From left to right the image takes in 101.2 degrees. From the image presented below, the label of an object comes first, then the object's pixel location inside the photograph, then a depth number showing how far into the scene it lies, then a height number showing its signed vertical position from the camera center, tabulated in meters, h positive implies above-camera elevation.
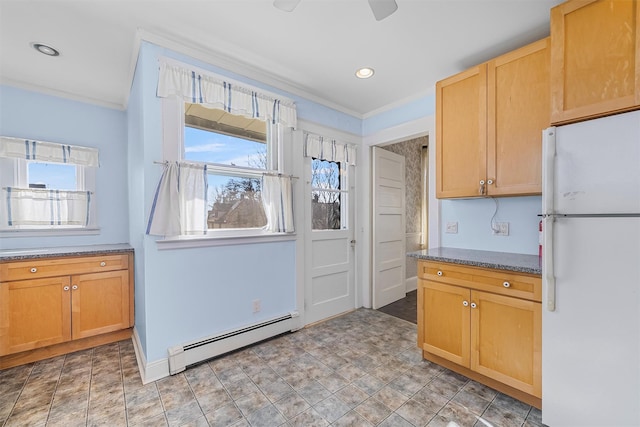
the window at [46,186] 2.61 +0.27
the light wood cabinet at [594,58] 1.33 +0.83
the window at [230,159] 2.29 +0.49
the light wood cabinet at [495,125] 1.85 +0.66
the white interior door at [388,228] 3.54 -0.25
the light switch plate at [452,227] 2.63 -0.17
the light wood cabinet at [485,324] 1.64 -0.81
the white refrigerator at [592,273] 1.27 -0.33
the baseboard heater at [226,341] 2.06 -1.16
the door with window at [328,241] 3.02 -0.37
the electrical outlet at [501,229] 2.28 -0.16
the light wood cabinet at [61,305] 2.17 -0.85
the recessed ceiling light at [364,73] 2.51 +1.35
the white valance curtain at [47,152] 2.60 +0.63
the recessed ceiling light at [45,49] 2.13 +1.35
